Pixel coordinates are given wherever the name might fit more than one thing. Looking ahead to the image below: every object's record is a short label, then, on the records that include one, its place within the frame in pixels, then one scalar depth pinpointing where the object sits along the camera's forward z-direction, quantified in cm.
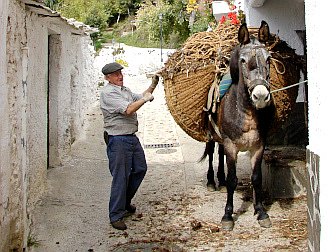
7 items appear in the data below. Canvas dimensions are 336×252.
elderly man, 495
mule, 440
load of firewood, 509
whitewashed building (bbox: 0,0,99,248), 393
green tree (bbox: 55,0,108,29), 2828
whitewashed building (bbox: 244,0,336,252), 255
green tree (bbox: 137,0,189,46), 2281
